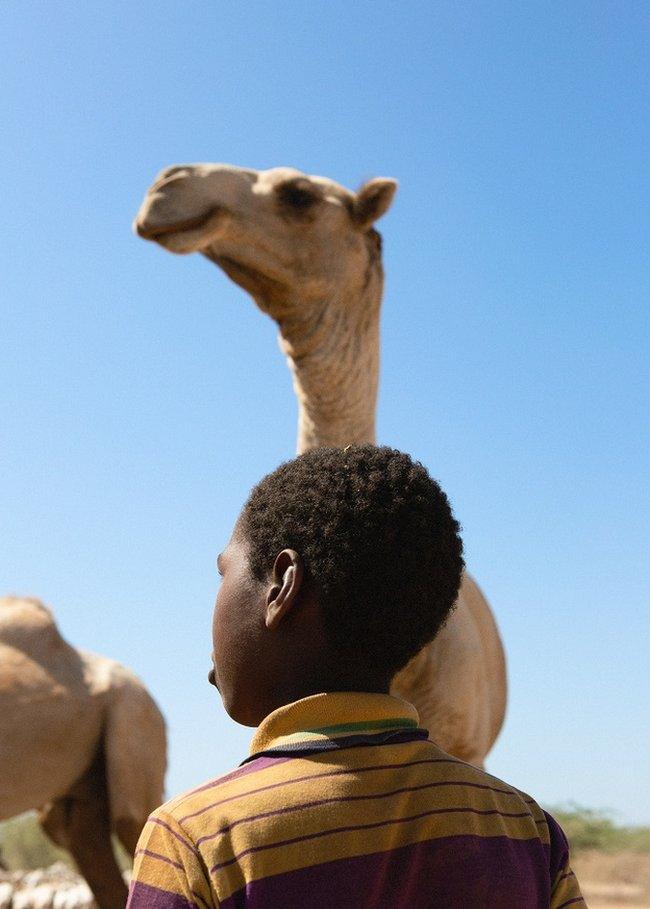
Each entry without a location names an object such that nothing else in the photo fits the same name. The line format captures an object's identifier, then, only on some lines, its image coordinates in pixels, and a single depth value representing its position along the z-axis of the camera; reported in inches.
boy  48.9
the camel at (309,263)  166.9
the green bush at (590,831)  846.5
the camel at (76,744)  257.4
